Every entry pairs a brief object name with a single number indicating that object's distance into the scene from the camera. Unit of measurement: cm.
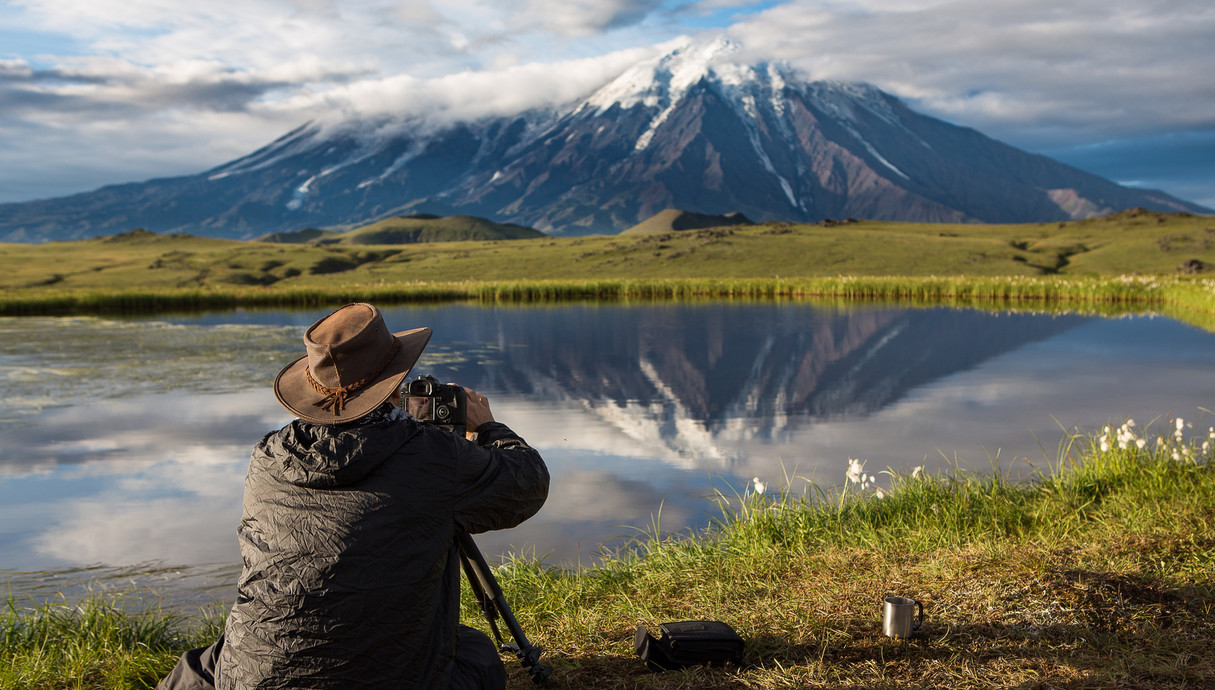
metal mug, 397
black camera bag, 382
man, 267
